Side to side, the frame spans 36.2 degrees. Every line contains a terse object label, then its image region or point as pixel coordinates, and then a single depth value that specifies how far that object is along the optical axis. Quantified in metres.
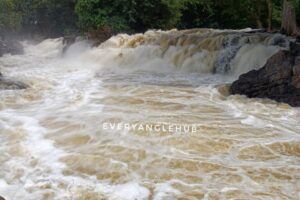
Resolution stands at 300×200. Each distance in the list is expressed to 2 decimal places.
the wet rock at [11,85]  11.55
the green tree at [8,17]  29.89
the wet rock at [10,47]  24.71
